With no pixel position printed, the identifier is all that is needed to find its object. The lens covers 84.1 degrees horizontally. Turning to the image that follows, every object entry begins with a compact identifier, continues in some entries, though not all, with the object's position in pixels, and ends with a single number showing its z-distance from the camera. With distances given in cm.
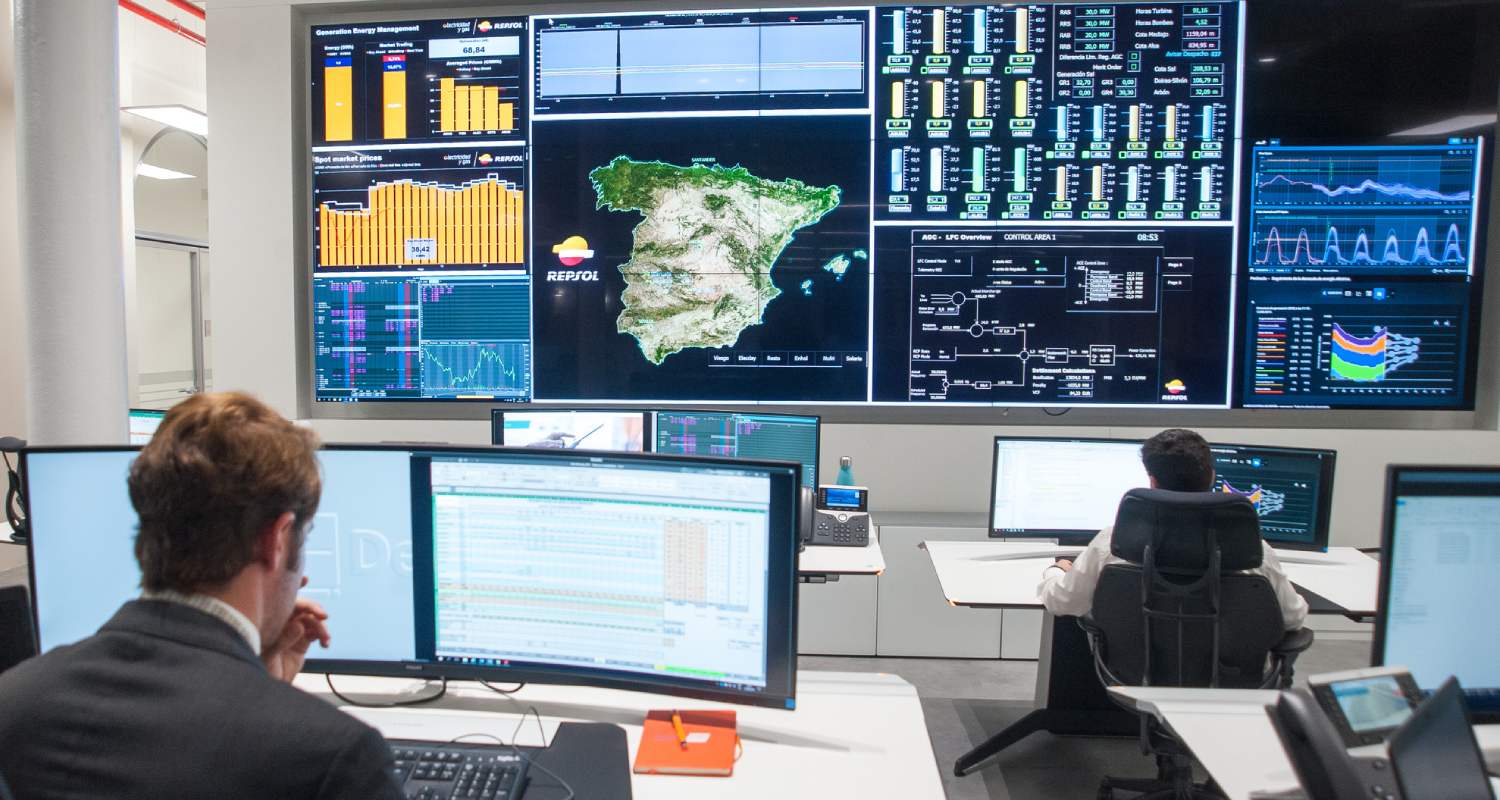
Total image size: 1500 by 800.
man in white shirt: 224
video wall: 350
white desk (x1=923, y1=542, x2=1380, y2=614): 247
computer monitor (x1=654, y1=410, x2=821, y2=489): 302
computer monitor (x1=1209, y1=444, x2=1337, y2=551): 272
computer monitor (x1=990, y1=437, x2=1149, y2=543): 283
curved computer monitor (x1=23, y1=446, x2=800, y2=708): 125
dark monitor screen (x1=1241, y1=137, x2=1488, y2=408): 348
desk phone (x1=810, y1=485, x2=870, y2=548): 300
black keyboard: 106
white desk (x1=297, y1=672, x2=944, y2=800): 118
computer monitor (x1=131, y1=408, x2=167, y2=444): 326
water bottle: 342
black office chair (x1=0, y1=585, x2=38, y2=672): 121
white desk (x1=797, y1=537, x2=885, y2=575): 271
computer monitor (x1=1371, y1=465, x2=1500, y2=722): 115
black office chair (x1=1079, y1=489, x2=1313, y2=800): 202
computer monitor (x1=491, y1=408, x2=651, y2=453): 308
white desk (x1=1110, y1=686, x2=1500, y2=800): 112
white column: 223
